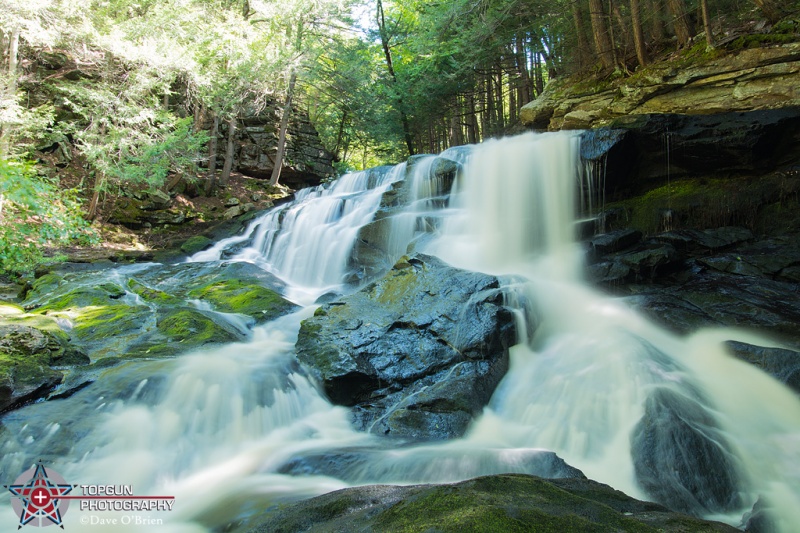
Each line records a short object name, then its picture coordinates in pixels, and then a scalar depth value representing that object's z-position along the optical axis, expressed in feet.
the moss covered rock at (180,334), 17.97
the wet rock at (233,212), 53.11
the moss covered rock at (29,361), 13.23
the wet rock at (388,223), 31.37
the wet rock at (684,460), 10.77
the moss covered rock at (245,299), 24.82
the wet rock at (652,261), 22.45
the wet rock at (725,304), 17.90
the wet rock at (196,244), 43.19
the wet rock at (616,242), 24.78
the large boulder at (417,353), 14.93
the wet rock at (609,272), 22.76
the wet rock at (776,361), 14.19
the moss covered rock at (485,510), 5.68
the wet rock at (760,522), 9.27
